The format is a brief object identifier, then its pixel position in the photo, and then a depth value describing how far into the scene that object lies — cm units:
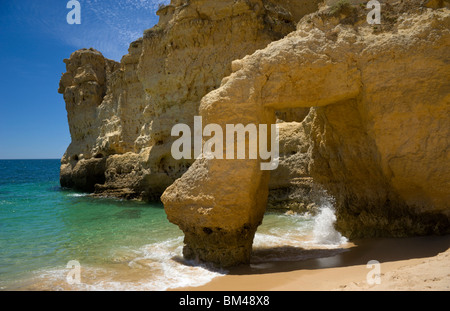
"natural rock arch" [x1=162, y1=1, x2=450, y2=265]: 539
